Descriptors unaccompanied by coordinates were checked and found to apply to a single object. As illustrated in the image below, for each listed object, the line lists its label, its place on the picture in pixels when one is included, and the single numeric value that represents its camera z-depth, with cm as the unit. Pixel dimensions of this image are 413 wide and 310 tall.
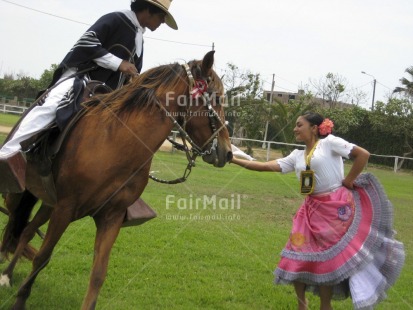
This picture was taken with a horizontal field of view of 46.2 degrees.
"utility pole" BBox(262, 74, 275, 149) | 2767
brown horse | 394
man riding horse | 407
